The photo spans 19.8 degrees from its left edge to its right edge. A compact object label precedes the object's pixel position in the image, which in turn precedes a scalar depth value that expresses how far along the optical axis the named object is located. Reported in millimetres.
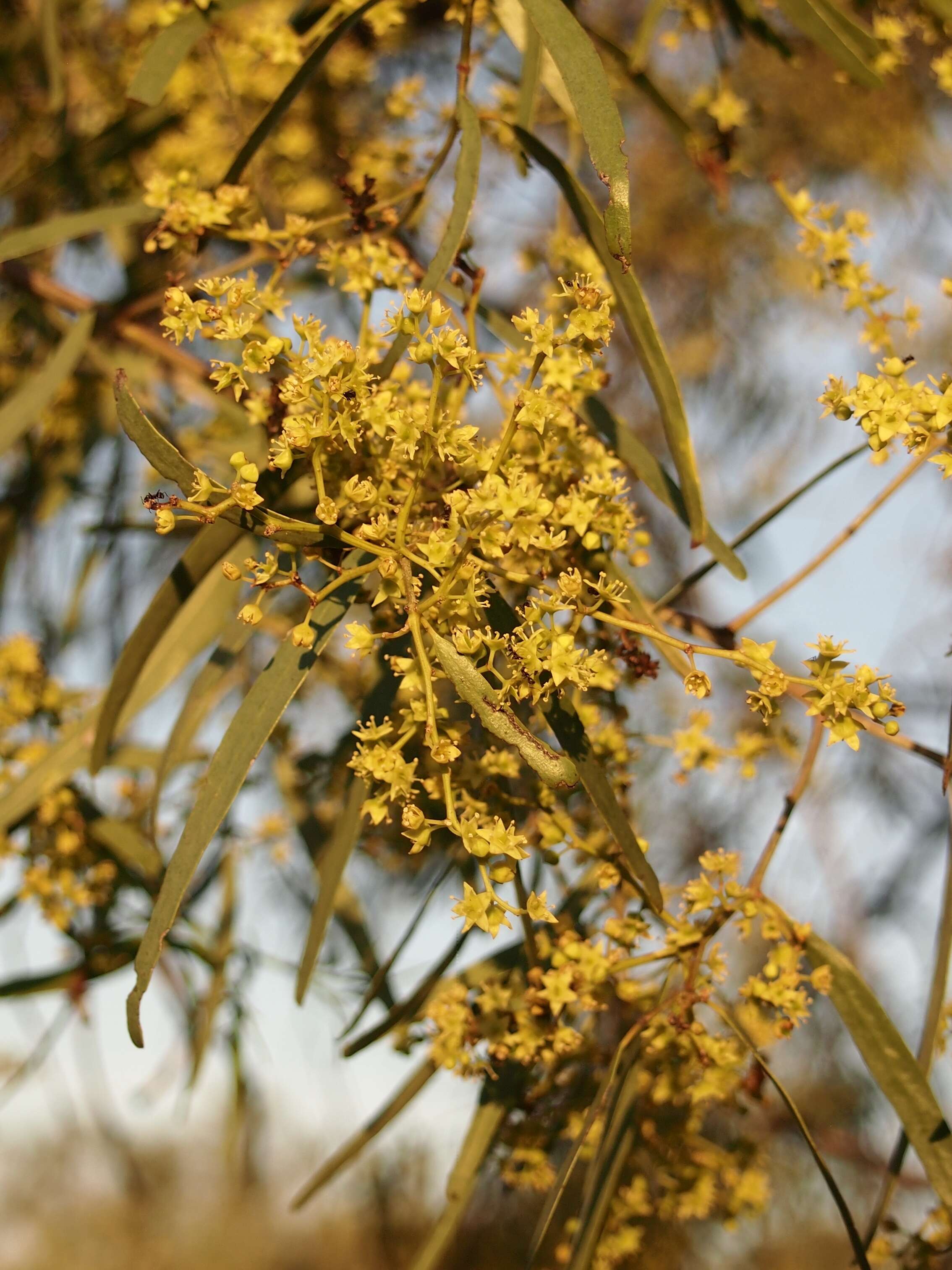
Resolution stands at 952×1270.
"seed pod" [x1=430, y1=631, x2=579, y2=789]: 297
